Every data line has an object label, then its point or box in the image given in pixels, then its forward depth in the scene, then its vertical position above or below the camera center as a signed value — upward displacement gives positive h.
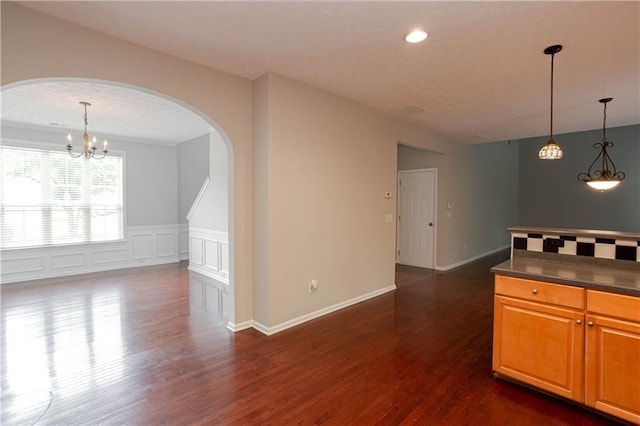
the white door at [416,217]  6.49 -0.33
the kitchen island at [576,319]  1.95 -0.81
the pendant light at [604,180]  3.26 +0.21
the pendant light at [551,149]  2.73 +0.46
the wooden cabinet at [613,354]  1.91 -0.98
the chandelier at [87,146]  4.53 +0.93
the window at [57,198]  5.55 +0.10
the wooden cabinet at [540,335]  2.11 -0.97
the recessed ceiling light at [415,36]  2.47 +1.34
